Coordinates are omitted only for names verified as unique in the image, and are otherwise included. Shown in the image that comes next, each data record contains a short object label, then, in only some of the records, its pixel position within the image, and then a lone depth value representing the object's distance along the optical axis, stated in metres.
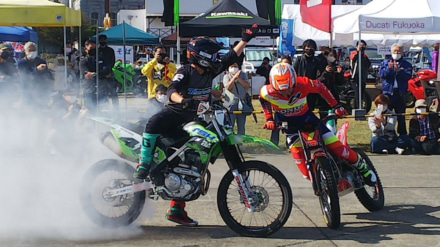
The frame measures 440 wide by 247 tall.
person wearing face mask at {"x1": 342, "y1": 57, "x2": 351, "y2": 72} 24.95
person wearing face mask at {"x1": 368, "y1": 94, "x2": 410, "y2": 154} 11.31
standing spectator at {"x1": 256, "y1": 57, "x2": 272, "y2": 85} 23.15
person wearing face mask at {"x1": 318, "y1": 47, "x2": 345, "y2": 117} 11.77
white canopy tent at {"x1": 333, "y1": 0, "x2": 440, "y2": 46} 15.07
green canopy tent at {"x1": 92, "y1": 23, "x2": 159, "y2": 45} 22.31
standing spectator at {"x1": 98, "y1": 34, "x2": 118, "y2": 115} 13.51
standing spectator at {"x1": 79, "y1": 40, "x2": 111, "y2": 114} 12.85
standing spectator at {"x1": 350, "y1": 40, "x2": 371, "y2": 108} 16.00
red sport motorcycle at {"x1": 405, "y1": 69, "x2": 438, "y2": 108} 12.79
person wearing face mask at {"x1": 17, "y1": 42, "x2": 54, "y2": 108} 9.75
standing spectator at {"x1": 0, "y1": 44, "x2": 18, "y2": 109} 8.05
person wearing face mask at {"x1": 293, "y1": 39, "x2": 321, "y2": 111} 11.76
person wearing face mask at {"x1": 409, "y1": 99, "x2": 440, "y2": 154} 11.21
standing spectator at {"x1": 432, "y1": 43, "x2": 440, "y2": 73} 18.89
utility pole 32.51
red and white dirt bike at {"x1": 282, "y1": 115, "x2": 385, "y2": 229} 6.16
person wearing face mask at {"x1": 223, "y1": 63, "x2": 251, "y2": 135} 11.95
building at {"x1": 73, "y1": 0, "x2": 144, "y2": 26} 67.38
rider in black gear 6.11
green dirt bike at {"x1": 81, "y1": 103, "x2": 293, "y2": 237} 5.93
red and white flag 14.44
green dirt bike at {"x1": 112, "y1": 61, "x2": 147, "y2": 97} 24.02
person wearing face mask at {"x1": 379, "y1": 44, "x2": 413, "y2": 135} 13.02
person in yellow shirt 12.07
